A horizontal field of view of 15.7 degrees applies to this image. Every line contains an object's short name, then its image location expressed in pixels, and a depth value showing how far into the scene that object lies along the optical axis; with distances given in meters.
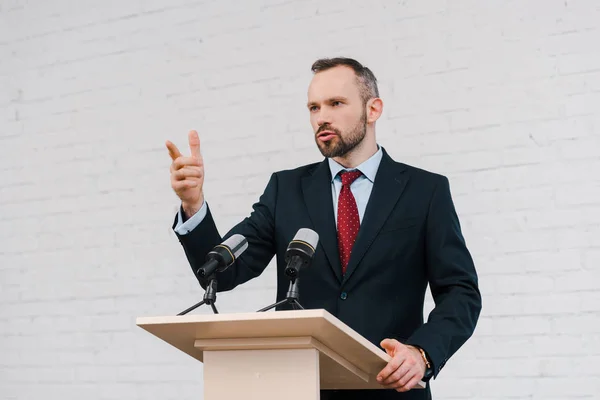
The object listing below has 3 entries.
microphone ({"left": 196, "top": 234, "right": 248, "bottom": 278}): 3.67
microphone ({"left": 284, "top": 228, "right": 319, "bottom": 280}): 3.67
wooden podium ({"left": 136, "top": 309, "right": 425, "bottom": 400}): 3.51
